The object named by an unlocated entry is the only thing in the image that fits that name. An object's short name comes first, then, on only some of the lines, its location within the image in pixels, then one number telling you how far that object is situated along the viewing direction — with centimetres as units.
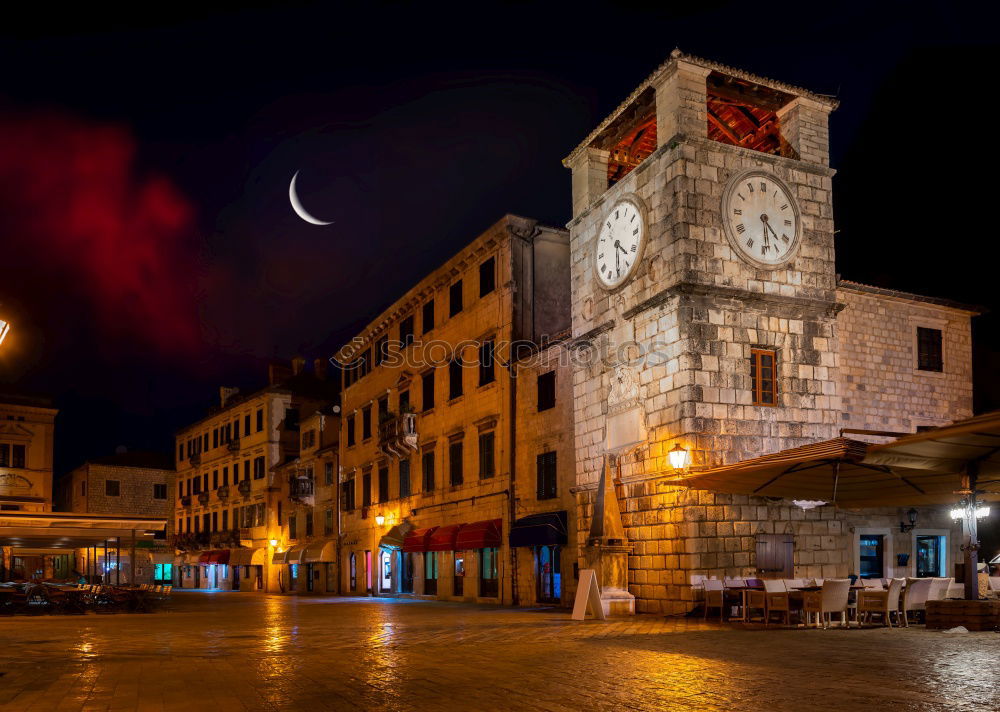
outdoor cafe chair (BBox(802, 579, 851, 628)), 1573
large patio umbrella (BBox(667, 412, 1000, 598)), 1428
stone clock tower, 2050
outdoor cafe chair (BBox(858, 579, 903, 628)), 1595
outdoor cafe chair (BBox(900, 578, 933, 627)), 1619
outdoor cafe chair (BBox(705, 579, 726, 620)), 1800
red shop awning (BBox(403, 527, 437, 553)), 3331
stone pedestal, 2025
